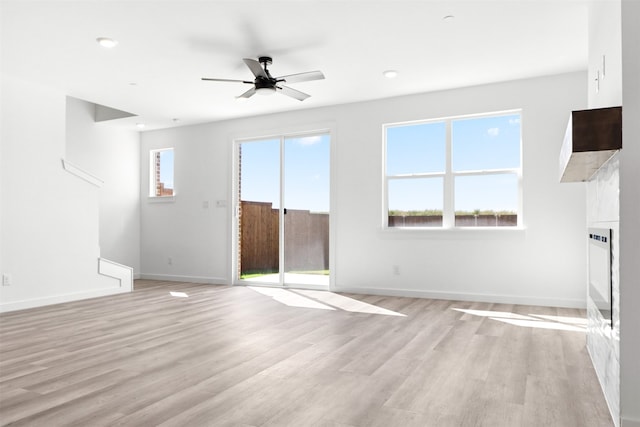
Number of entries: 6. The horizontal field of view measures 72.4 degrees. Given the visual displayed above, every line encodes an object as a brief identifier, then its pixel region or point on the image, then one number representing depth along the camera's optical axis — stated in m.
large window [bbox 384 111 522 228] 5.31
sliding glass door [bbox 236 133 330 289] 6.44
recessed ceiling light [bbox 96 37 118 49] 4.01
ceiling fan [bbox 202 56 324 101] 4.20
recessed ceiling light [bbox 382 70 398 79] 4.88
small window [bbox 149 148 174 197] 7.74
